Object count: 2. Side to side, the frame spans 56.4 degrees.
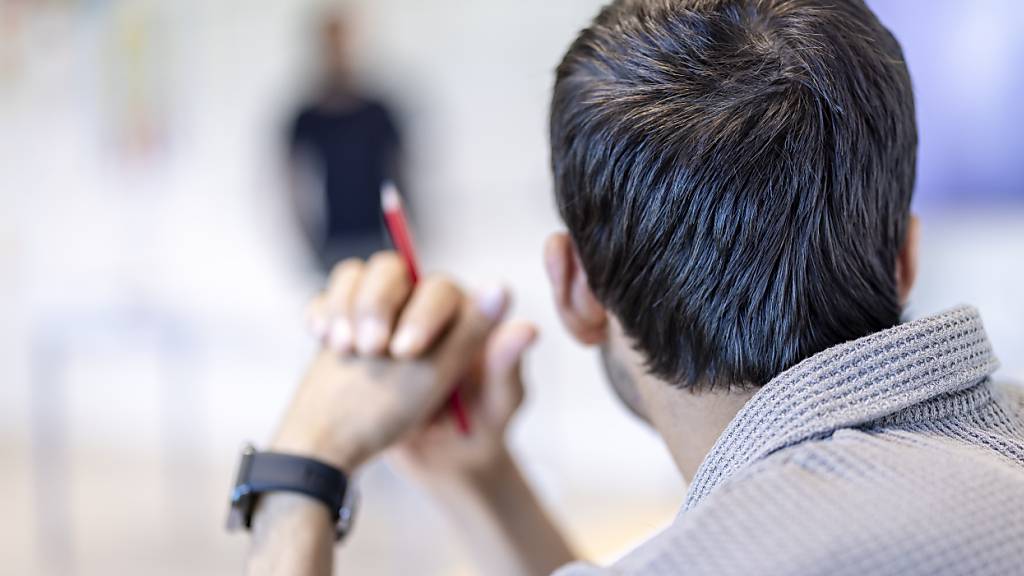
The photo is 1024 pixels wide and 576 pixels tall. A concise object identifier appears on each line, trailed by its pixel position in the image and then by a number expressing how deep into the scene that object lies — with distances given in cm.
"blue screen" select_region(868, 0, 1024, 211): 241
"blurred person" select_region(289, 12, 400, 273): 330
